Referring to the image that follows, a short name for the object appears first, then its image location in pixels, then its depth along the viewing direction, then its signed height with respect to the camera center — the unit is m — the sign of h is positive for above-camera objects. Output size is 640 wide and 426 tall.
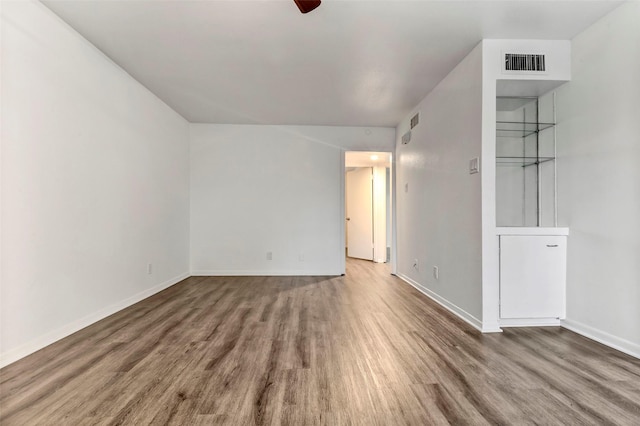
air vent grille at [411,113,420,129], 4.09 +1.28
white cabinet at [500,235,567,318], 2.63 -0.54
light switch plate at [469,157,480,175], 2.64 +0.43
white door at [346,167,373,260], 6.96 +0.01
